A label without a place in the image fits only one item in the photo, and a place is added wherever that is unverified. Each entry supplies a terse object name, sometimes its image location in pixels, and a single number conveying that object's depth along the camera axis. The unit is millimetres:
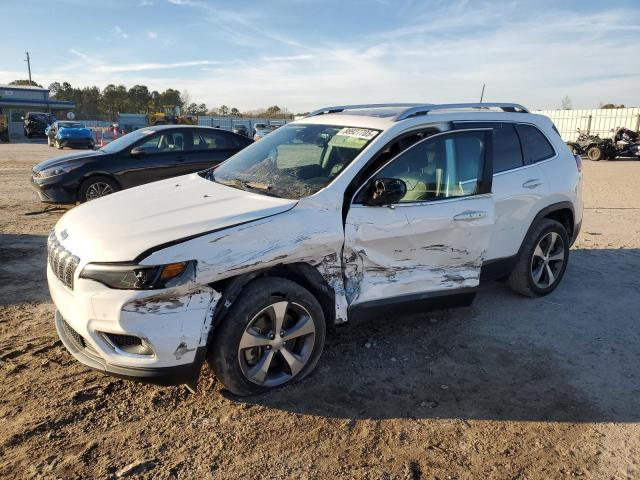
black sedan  8070
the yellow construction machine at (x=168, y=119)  39094
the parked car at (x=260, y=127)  38700
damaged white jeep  2760
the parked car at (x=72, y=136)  27094
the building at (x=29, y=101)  56438
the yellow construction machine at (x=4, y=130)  34531
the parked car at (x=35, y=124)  39625
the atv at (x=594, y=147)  24297
